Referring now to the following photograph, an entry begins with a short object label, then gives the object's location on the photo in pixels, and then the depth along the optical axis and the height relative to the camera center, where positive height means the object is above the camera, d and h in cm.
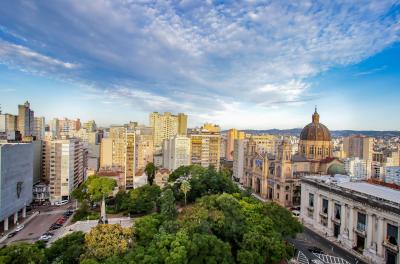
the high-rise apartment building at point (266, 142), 14764 -551
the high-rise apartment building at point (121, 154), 8138 -767
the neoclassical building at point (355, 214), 3709 -1271
